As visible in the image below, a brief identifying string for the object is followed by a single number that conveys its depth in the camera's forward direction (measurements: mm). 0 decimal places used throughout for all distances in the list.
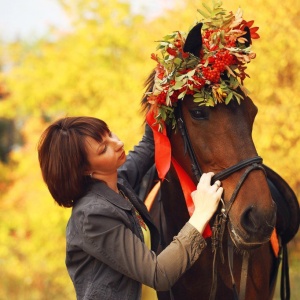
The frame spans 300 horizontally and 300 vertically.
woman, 5059
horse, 5297
